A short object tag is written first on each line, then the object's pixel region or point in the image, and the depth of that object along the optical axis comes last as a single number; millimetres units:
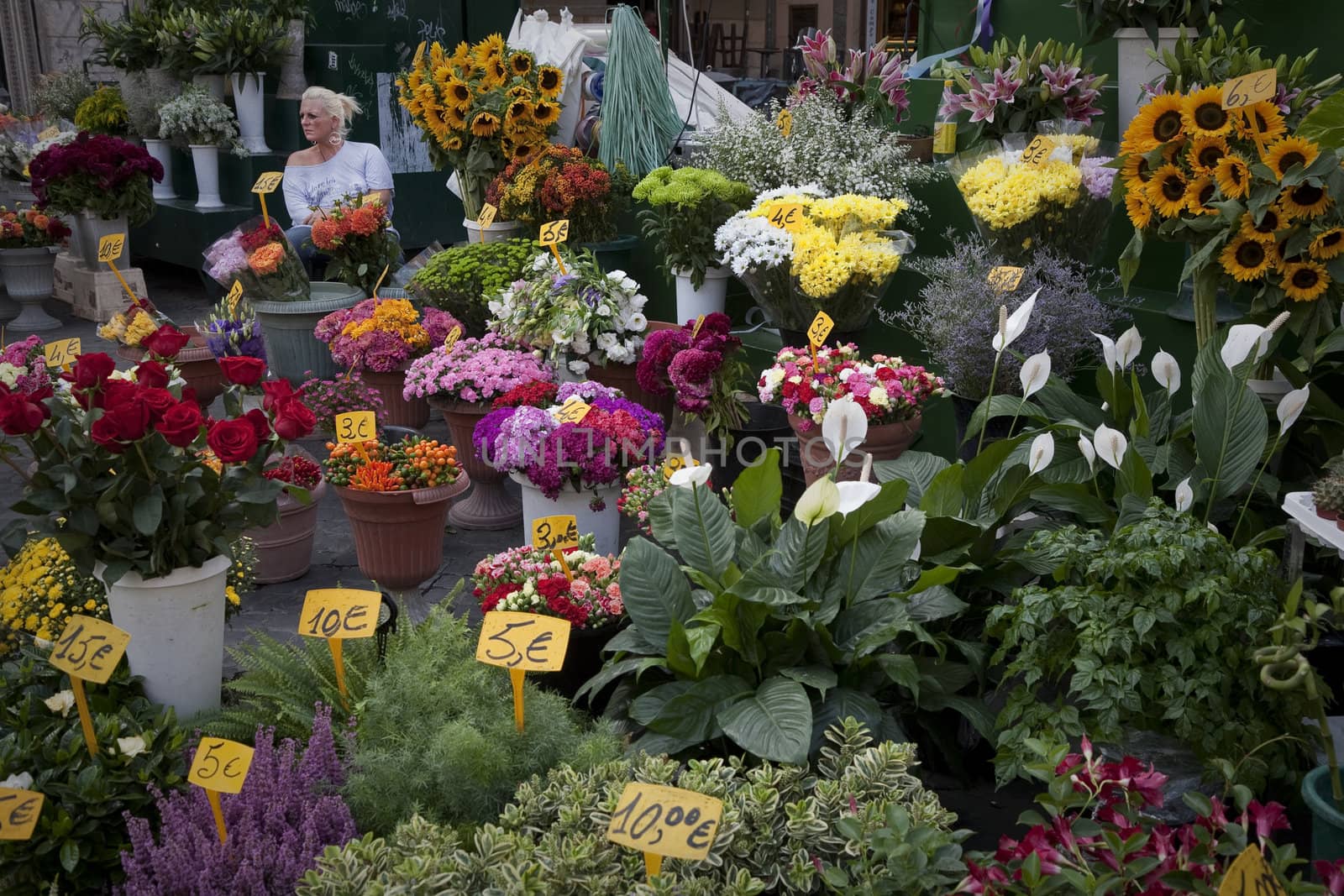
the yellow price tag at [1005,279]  3453
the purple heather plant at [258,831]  1930
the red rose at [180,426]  2170
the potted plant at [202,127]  7441
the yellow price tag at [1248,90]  2814
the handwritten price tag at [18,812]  1941
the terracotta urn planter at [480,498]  4254
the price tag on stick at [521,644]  2051
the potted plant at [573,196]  5047
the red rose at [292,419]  2361
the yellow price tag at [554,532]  2746
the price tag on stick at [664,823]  1632
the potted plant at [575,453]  3393
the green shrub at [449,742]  2029
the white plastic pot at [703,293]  4496
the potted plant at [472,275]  4902
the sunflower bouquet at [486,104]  5418
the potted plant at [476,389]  4059
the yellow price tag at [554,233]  4461
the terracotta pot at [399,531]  3385
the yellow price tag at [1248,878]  1437
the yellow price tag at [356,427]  3365
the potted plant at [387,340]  4551
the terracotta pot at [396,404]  4664
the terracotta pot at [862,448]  3443
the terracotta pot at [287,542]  3822
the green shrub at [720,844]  1690
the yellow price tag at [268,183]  5332
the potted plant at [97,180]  6562
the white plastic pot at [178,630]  2354
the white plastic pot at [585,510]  3520
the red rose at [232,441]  2244
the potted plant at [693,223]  4309
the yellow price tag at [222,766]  1941
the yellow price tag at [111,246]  5410
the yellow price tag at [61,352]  3861
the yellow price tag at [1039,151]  3629
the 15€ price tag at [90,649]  2137
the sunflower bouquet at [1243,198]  2766
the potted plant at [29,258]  7293
